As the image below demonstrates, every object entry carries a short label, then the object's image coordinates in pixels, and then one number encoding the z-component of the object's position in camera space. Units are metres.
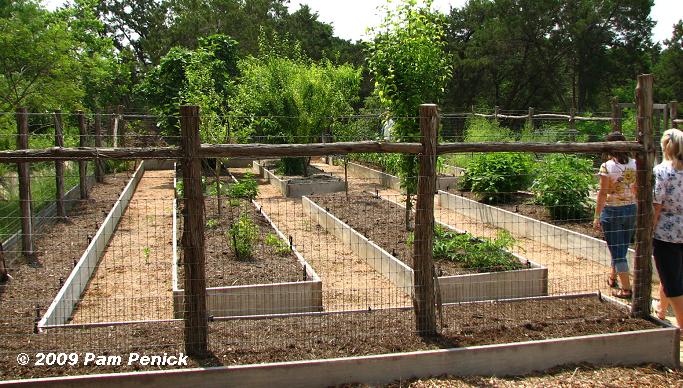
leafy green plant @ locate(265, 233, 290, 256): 8.52
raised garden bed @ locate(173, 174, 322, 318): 6.79
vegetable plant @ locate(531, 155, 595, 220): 10.42
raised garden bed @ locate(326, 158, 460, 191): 15.02
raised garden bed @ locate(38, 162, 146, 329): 6.39
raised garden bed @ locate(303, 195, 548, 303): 7.31
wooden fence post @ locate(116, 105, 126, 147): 18.32
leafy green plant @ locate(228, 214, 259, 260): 8.19
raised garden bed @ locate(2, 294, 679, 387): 4.85
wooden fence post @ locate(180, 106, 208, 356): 5.09
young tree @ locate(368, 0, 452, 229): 9.95
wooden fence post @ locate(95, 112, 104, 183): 16.04
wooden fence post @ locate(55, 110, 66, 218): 10.38
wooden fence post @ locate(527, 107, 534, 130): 18.17
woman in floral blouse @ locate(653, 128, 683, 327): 5.72
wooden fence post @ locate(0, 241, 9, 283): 7.17
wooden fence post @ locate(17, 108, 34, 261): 8.29
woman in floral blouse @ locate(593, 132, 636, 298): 7.12
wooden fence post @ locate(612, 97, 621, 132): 11.17
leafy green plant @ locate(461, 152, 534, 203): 12.35
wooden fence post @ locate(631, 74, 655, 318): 6.02
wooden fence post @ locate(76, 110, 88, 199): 12.63
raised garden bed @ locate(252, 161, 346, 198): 15.49
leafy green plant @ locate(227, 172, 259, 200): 12.61
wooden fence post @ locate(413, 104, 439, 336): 5.46
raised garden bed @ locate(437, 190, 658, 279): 8.95
